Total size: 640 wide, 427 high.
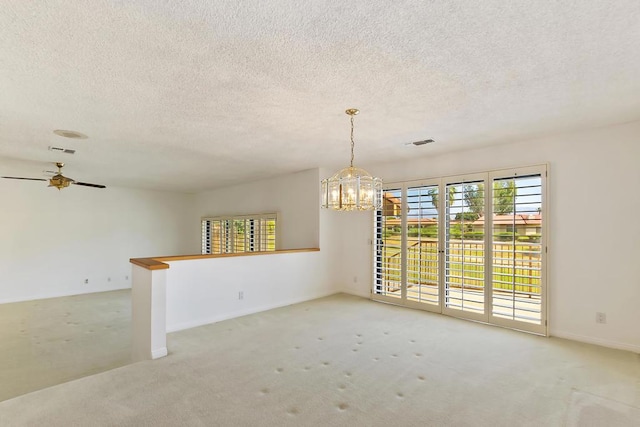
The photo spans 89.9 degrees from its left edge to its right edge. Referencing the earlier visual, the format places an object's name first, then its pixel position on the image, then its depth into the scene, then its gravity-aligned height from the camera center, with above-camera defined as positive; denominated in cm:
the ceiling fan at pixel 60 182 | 468 +56
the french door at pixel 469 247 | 386 -36
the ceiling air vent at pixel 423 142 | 400 +101
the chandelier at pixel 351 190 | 302 +29
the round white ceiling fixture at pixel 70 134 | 358 +99
